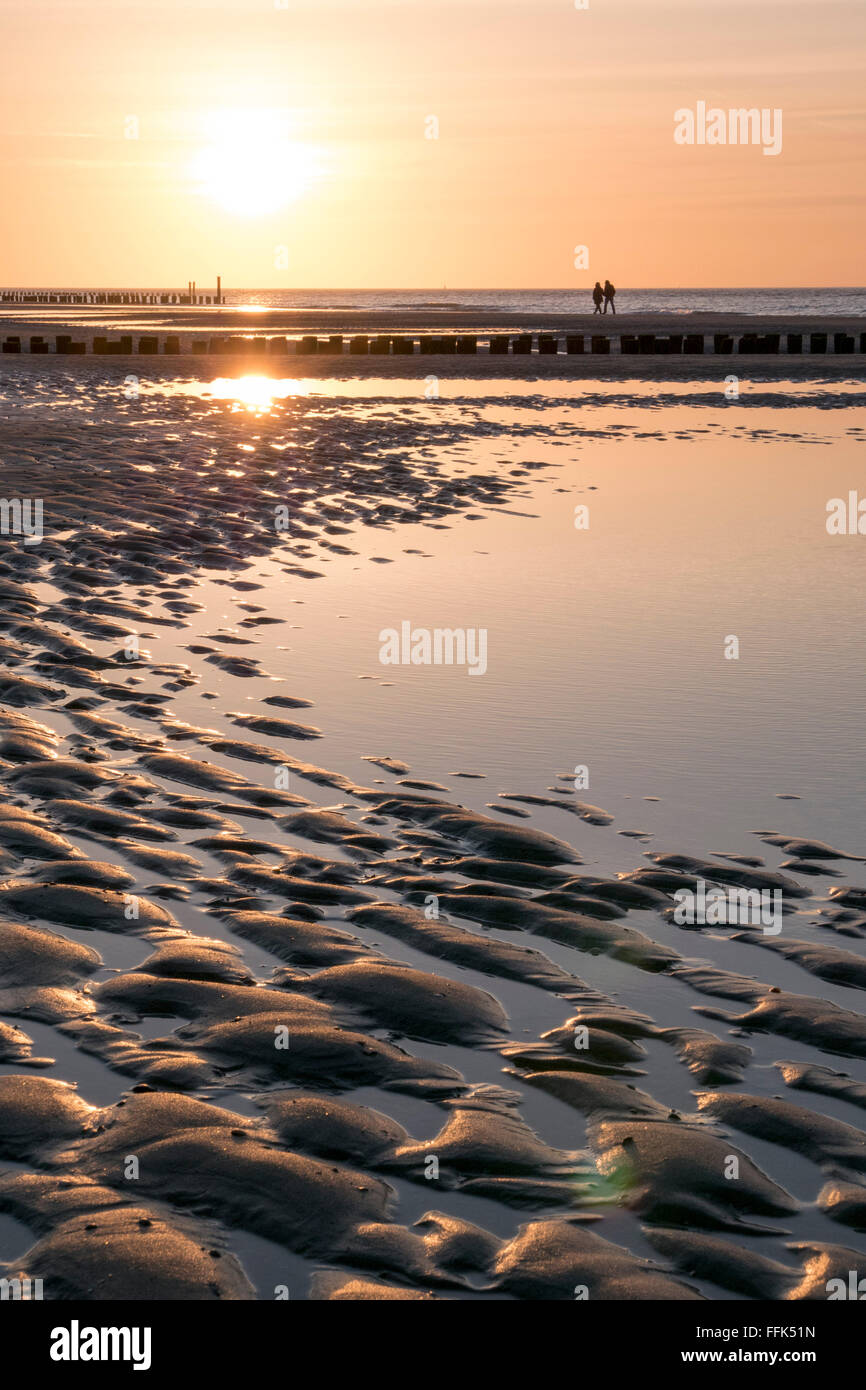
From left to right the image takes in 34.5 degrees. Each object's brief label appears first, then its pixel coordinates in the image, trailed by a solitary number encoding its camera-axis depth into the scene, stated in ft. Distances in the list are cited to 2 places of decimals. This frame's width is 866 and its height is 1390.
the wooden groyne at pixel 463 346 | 164.66
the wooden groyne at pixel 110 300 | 538.88
